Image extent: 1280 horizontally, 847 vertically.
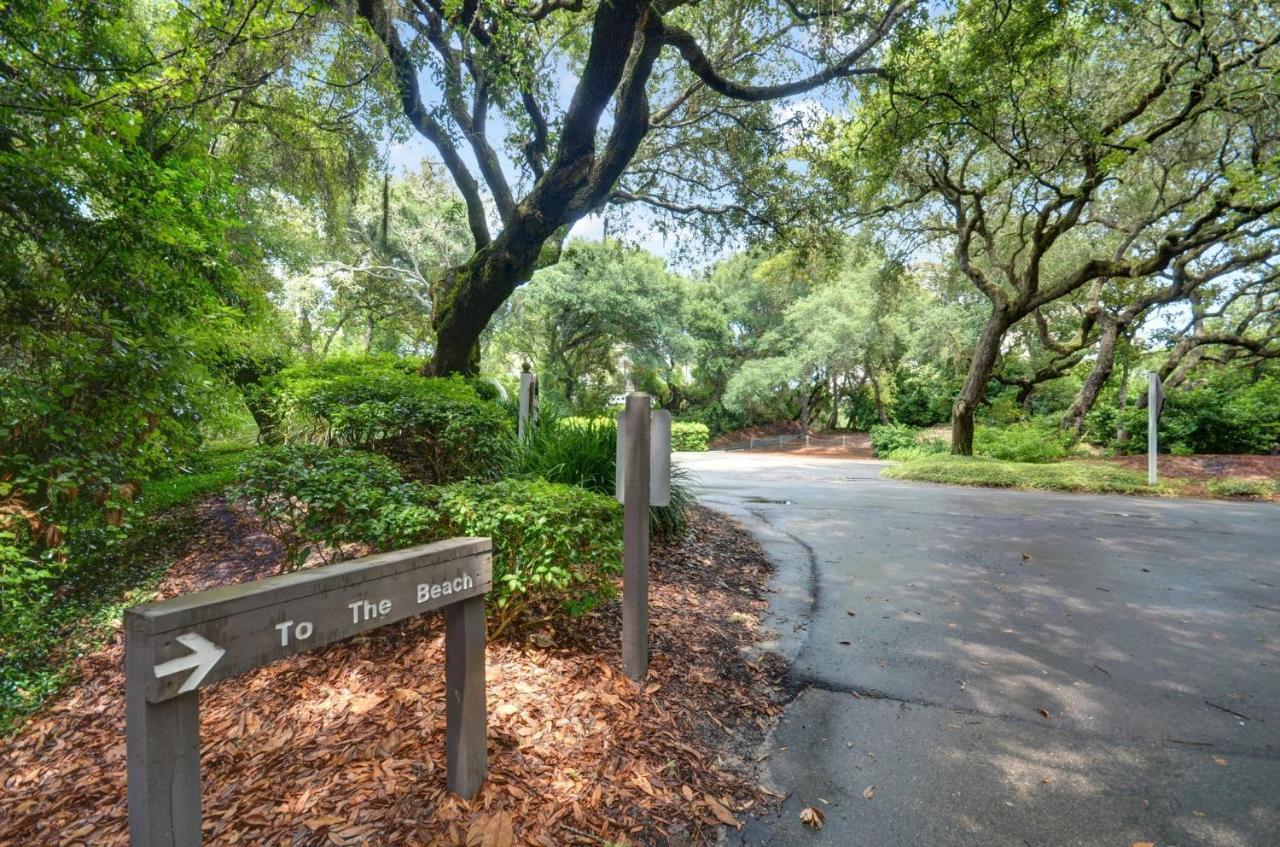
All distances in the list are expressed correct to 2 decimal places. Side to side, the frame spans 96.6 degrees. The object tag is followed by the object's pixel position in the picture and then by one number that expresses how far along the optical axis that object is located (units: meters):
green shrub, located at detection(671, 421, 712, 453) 25.75
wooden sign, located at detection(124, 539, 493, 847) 1.25
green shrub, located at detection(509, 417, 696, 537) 4.96
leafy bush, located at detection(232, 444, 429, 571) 3.03
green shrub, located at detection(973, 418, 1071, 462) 14.45
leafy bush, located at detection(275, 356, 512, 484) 5.20
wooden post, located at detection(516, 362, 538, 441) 6.02
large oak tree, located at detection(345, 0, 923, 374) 5.90
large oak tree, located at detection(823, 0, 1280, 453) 7.10
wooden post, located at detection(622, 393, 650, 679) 2.97
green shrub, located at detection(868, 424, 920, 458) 21.62
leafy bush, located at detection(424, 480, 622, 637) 2.88
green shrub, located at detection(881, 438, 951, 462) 18.90
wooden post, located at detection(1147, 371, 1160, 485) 10.37
